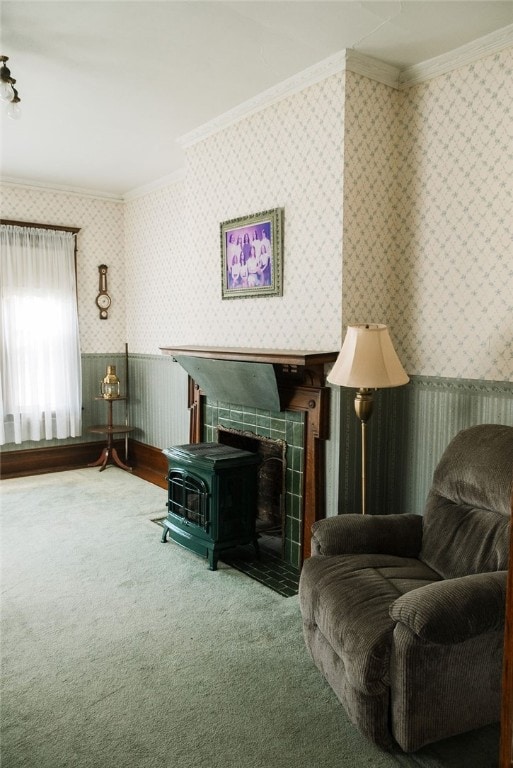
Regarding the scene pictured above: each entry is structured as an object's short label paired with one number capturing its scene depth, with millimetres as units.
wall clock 6062
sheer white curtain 5461
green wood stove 3373
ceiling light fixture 2762
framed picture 3525
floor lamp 2707
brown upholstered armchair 1850
